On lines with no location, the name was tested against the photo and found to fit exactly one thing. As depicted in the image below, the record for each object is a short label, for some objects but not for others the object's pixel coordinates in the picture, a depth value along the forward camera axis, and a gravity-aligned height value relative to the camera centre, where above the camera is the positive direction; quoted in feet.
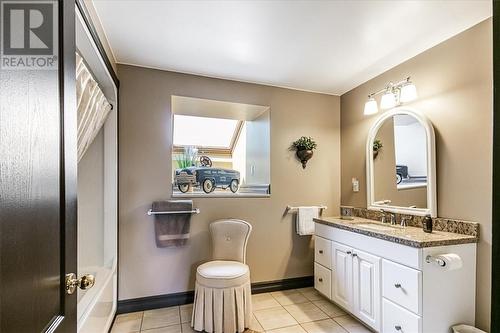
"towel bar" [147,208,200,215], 7.89 -1.43
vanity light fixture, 7.32 +2.14
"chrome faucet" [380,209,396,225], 8.00 -1.63
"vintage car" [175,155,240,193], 8.99 -0.45
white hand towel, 9.61 -2.06
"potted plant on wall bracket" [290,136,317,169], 9.82 +0.69
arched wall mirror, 7.03 +0.06
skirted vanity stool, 6.72 -3.52
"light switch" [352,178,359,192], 9.72 -0.72
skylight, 10.66 +1.50
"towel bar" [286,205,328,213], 9.86 -1.61
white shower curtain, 4.94 +1.31
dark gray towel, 7.97 -1.82
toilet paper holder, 5.43 -2.02
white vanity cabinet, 5.58 -2.87
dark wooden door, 1.73 -0.05
